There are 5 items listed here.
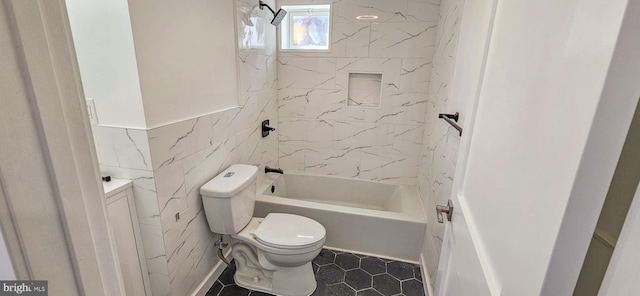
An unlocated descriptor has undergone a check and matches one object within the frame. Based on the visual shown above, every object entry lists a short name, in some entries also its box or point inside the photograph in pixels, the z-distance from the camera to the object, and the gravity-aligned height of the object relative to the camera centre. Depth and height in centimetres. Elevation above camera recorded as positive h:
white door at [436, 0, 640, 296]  34 -9
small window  250 +43
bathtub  204 -112
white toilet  156 -97
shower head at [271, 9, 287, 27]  206 +42
